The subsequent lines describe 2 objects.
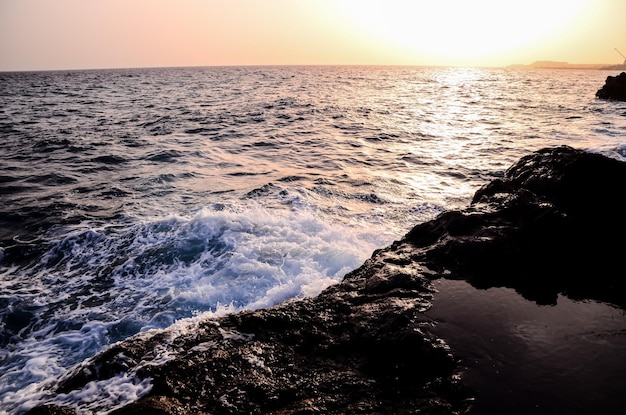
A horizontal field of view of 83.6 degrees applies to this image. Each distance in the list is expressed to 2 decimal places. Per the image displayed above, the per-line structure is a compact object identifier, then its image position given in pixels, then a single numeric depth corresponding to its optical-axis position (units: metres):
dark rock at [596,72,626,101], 35.58
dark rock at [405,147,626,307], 4.70
